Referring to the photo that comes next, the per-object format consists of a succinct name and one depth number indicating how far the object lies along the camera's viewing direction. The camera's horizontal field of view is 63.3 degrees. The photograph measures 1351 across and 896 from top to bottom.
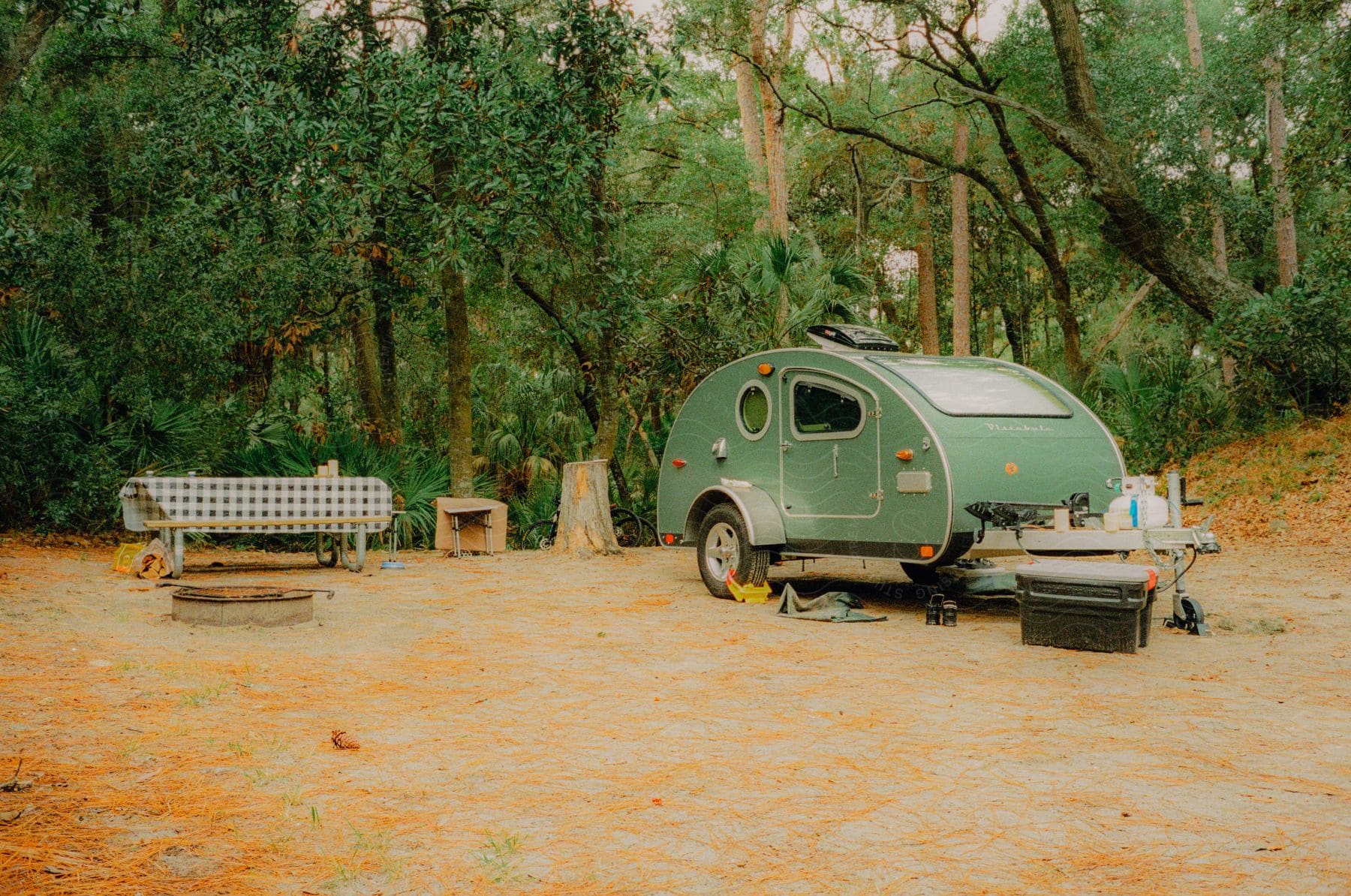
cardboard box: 13.12
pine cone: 4.40
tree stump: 12.82
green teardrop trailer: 7.62
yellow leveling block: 9.01
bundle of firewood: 9.95
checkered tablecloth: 10.33
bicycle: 14.73
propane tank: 6.88
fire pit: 7.32
